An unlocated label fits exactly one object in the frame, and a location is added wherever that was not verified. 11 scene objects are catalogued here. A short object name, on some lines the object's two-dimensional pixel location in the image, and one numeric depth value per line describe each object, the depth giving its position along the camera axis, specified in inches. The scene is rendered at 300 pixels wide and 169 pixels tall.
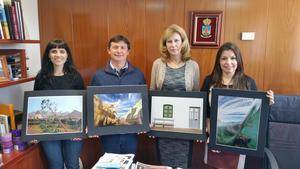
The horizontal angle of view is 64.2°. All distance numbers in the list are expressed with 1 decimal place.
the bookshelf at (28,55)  83.2
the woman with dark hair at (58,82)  73.7
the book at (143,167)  61.0
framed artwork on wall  90.3
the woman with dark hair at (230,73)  67.1
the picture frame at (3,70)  71.3
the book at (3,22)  69.2
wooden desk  65.3
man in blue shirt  75.2
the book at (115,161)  57.7
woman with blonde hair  74.0
